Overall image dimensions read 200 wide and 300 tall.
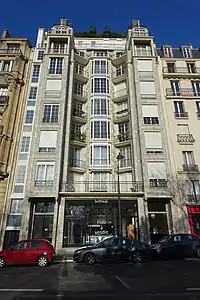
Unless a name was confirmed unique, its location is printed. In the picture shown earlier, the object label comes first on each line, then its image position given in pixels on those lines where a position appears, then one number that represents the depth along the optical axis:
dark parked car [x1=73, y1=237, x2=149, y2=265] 11.08
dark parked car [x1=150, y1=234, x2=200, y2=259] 12.52
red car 10.89
